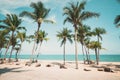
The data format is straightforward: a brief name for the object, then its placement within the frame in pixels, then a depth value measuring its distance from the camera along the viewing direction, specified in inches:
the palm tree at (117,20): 915.5
